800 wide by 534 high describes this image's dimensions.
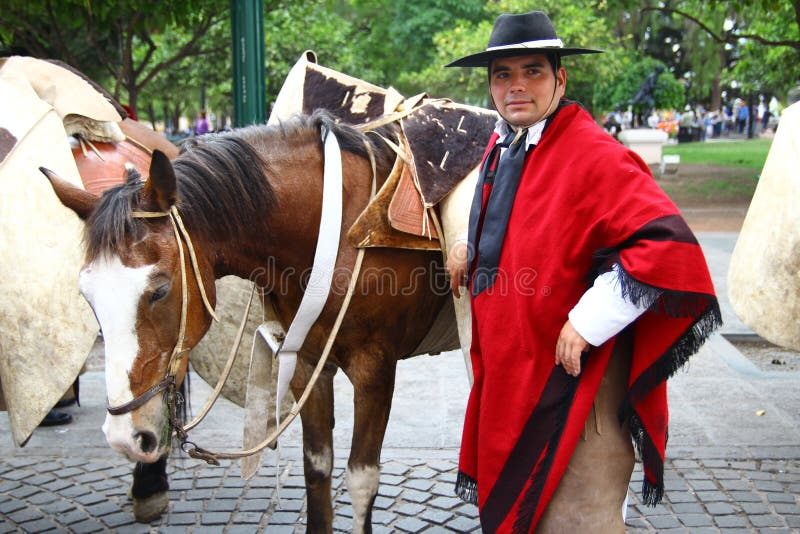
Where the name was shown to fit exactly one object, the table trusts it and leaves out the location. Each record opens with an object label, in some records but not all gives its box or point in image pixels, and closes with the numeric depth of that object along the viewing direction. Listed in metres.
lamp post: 6.20
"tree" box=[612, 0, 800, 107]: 11.41
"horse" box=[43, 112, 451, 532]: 2.14
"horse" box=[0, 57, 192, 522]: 2.84
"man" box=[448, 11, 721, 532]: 1.90
